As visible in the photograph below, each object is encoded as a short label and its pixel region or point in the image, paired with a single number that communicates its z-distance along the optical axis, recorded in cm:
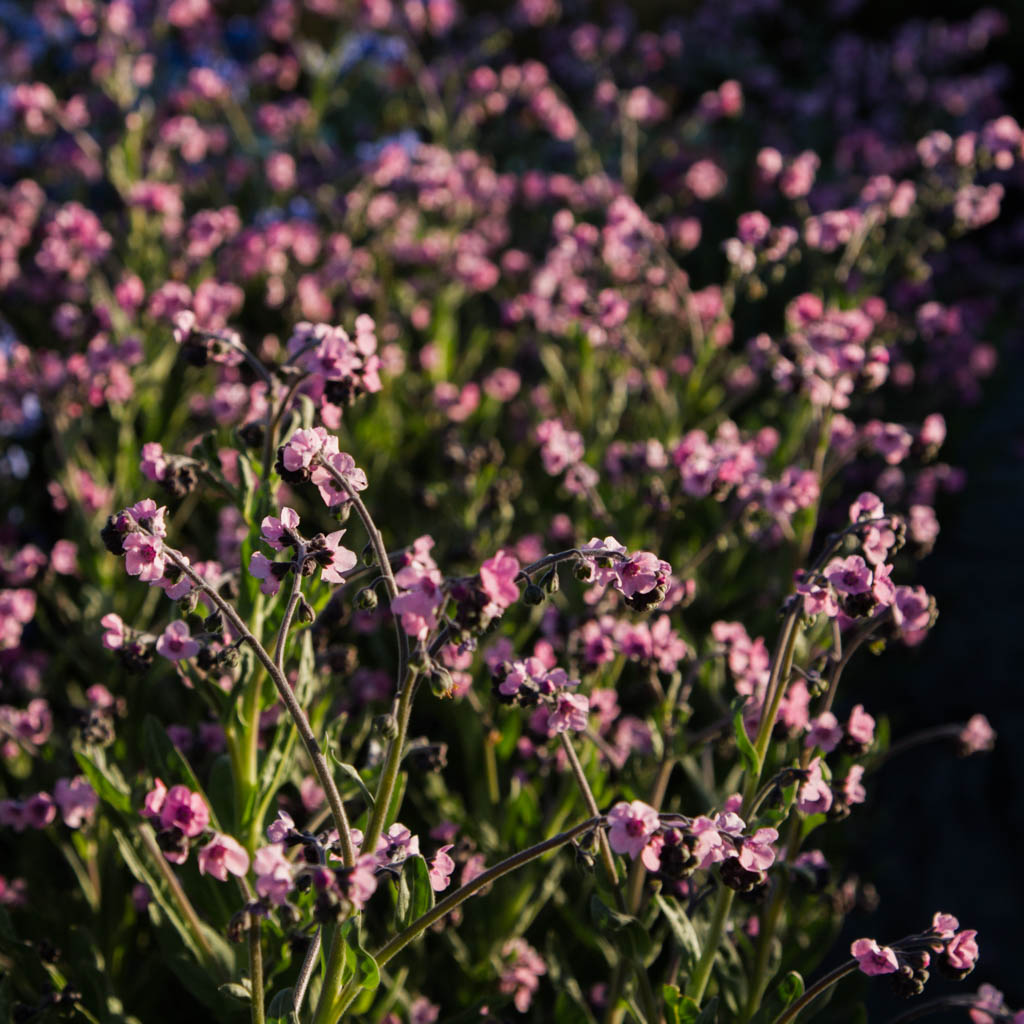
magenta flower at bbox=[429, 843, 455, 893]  64
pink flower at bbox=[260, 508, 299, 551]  64
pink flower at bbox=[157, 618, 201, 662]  66
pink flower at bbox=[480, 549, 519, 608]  62
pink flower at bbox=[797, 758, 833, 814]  66
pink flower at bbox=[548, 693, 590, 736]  65
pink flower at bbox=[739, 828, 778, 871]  64
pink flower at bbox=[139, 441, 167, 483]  69
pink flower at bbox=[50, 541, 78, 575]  81
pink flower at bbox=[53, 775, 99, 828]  70
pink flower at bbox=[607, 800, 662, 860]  63
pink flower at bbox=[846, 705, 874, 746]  68
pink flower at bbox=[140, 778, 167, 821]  64
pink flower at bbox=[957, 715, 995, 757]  73
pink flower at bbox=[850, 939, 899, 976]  64
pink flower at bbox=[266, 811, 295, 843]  63
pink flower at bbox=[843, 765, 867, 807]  68
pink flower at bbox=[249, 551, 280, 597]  64
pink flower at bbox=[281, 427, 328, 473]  63
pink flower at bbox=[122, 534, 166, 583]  63
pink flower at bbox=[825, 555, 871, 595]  66
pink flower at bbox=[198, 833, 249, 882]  63
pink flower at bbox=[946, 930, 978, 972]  64
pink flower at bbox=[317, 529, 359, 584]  64
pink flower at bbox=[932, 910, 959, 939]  64
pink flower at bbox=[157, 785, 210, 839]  64
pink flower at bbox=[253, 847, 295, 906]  61
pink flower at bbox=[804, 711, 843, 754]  68
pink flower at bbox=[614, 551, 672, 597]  64
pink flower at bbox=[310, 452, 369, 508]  64
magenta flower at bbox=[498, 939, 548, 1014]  72
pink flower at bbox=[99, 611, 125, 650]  67
